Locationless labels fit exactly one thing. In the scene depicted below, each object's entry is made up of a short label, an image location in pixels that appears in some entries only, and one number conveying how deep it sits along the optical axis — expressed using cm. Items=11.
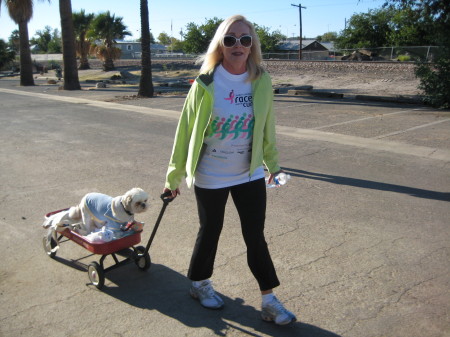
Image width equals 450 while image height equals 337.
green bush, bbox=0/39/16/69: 5584
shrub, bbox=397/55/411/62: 3071
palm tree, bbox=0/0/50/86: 2944
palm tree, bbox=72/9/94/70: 4531
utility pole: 5587
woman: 298
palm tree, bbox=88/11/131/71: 4072
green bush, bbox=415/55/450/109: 1420
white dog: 355
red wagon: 358
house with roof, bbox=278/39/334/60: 7375
